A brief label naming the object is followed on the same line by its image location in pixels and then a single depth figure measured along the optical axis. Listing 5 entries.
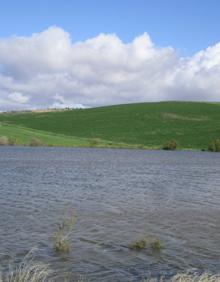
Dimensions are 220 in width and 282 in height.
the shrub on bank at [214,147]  112.75
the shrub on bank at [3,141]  108.38
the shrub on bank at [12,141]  109.69
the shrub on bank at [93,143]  113.29
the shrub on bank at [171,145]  114.00
